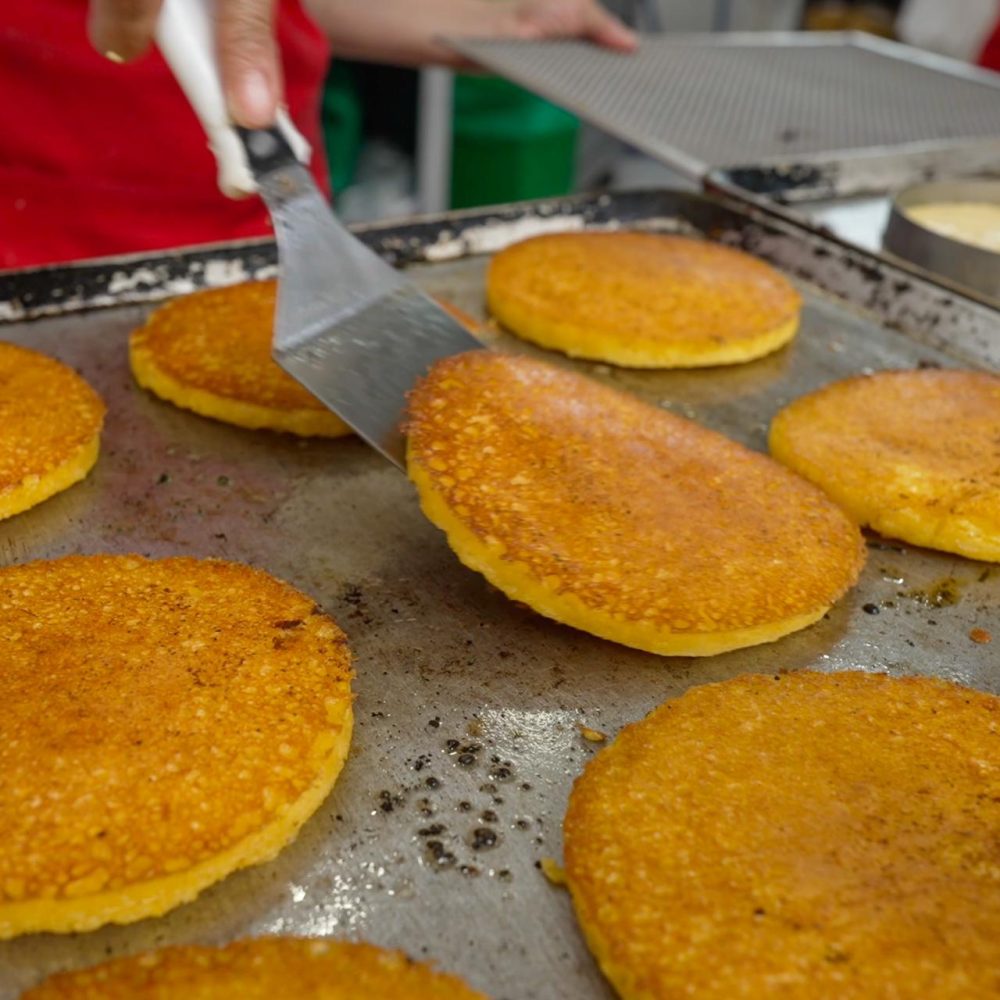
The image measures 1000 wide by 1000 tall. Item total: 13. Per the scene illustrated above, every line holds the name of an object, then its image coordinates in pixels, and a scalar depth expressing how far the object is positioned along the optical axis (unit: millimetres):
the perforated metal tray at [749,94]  527
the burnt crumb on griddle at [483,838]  241
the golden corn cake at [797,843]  202
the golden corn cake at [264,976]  195
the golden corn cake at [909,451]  334
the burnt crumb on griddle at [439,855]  236
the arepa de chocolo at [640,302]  420
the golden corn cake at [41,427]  321
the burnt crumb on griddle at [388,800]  248
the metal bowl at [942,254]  459
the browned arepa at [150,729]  213
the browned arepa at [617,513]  283
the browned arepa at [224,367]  369
